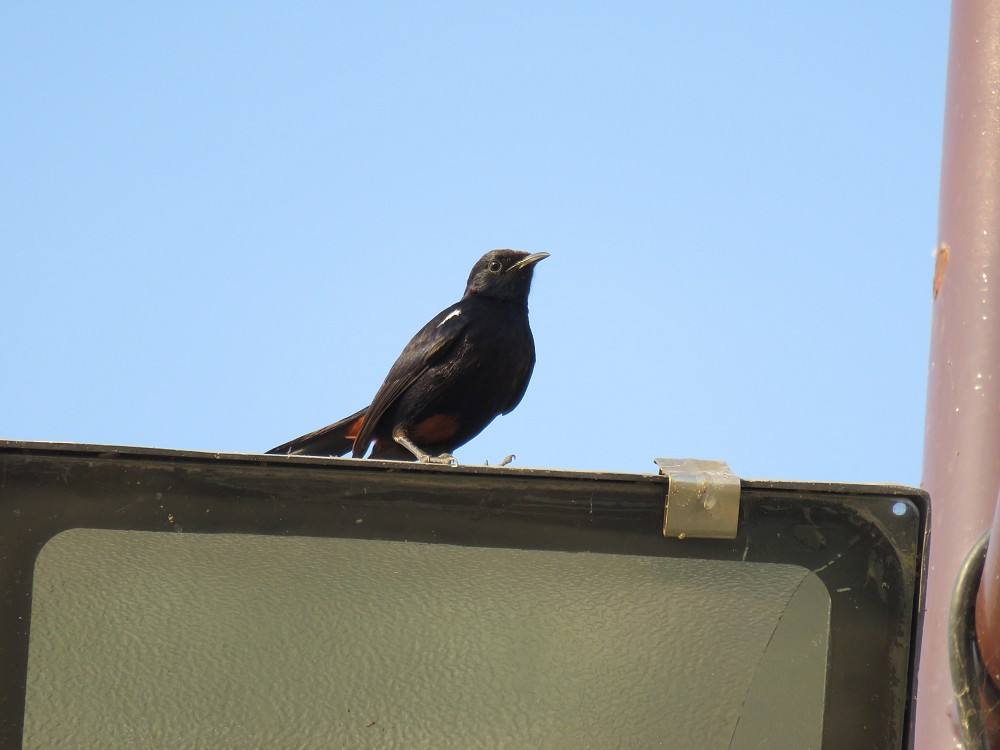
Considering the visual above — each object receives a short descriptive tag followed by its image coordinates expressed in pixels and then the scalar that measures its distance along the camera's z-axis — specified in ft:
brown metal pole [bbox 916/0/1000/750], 24.65
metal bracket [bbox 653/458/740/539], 23.82
